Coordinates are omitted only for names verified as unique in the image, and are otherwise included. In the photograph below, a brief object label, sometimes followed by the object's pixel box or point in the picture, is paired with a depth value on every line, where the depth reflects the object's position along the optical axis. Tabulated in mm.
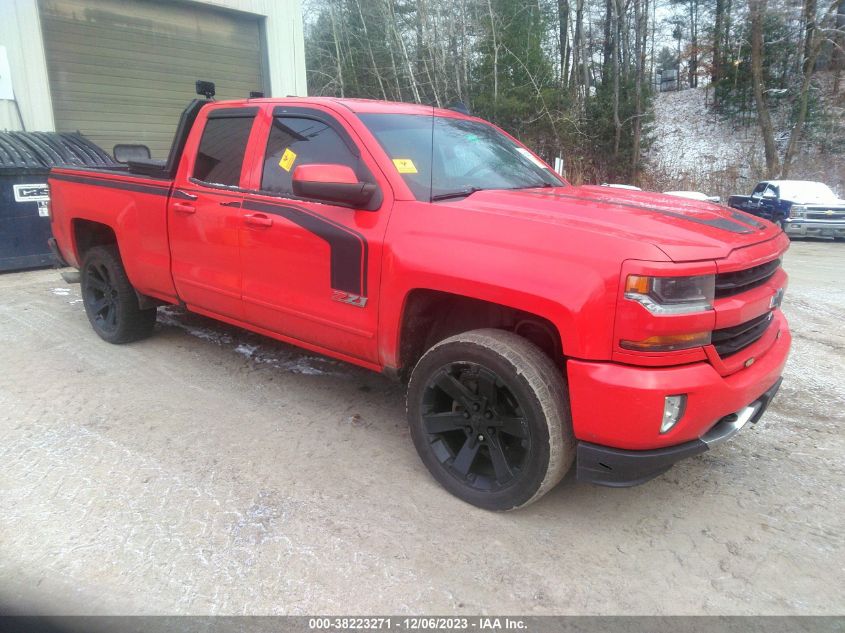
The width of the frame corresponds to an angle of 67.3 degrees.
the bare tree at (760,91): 22516
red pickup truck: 2459
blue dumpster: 8086
